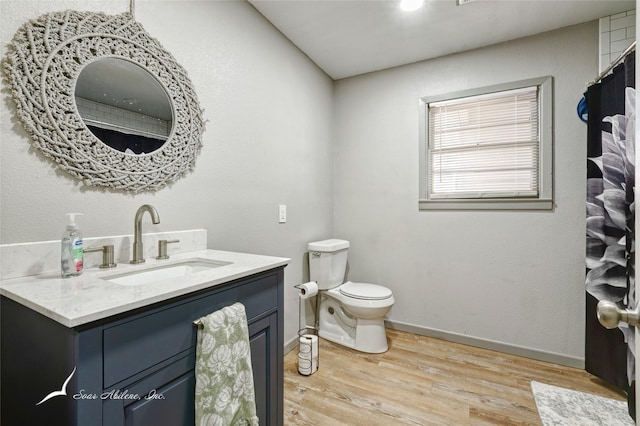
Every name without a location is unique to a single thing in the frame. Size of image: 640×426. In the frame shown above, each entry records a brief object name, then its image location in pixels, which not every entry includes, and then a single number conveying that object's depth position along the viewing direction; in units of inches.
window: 81.8
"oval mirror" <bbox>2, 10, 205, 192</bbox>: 37.8
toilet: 84.4
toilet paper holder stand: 91.5
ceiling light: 69.5
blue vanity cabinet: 25.1
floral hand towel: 33.9
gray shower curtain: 58.6
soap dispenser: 37.0
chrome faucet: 46.2
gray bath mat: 47.5
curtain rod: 53.2
